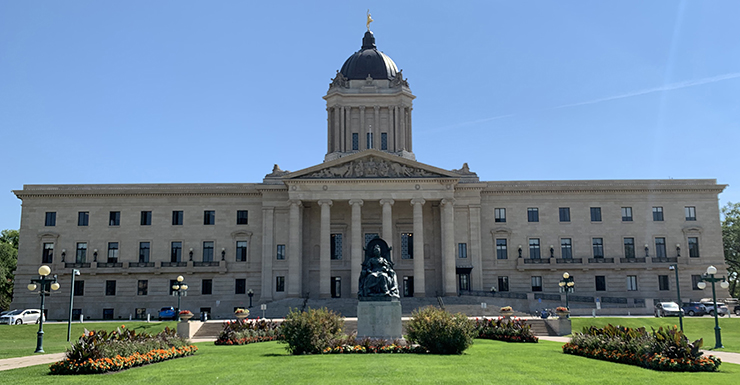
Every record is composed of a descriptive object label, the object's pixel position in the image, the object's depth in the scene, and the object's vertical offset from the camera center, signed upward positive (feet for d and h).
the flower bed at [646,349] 73.10 -9.07
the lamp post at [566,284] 164.25 -1.89
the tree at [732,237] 295.07 +17.48
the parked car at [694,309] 194.90 -10.18
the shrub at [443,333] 88.02 -7.56
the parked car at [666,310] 186.50 -9.93
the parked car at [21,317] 191.90 -10.60
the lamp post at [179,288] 163.17 -2.01
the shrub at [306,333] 89.04 -7.42
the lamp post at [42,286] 103.54 -0.72
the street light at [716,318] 106.63 -7.35
